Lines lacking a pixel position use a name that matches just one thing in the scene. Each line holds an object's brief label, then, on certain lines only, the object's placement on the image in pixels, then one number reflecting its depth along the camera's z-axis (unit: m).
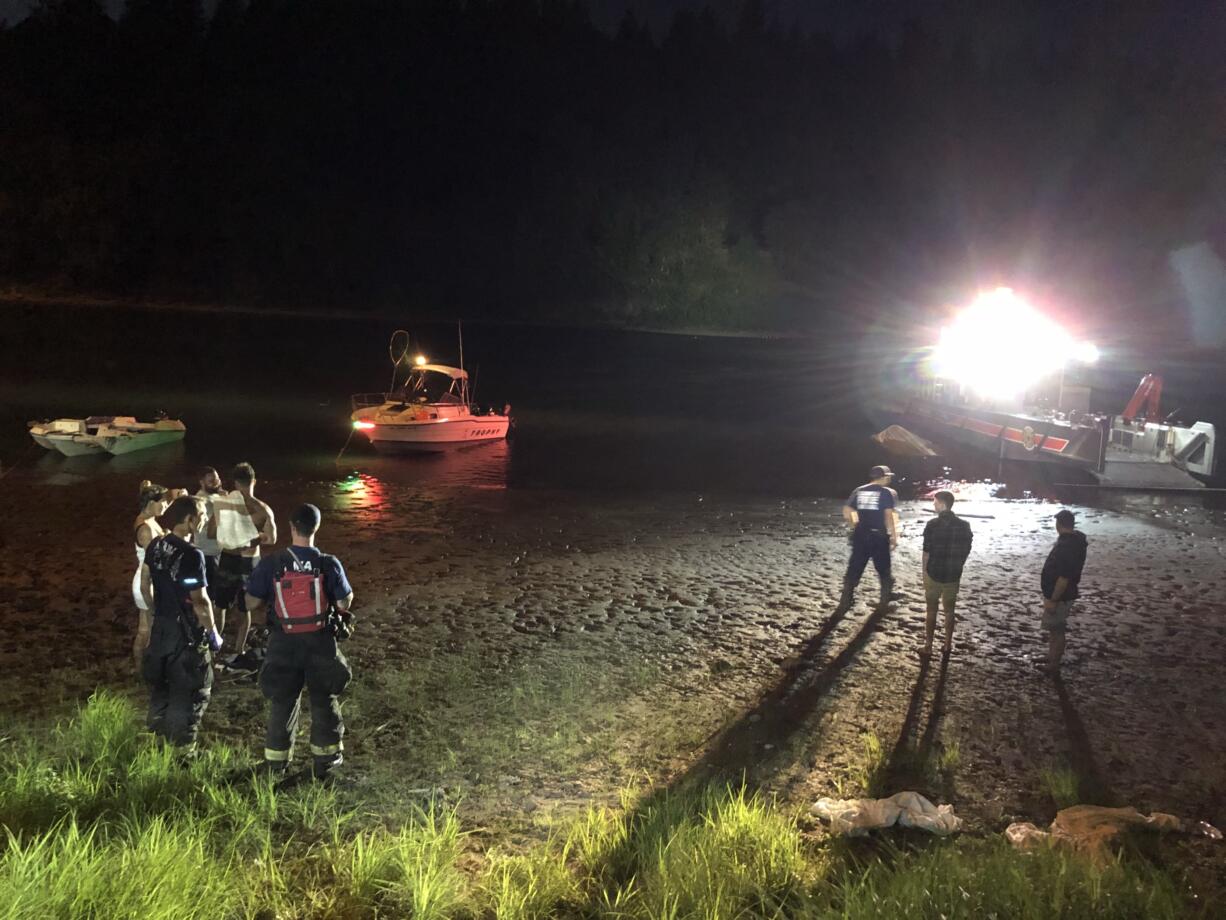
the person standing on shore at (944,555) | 7.54
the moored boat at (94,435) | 20.52
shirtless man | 7.08
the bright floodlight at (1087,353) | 22.05
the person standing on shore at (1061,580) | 7.23
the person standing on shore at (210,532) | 7.09
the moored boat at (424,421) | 23.61
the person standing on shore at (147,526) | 5.91
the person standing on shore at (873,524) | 8.69
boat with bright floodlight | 19.38
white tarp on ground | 4.91
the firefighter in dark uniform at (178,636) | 5.36
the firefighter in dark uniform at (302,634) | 5.08
